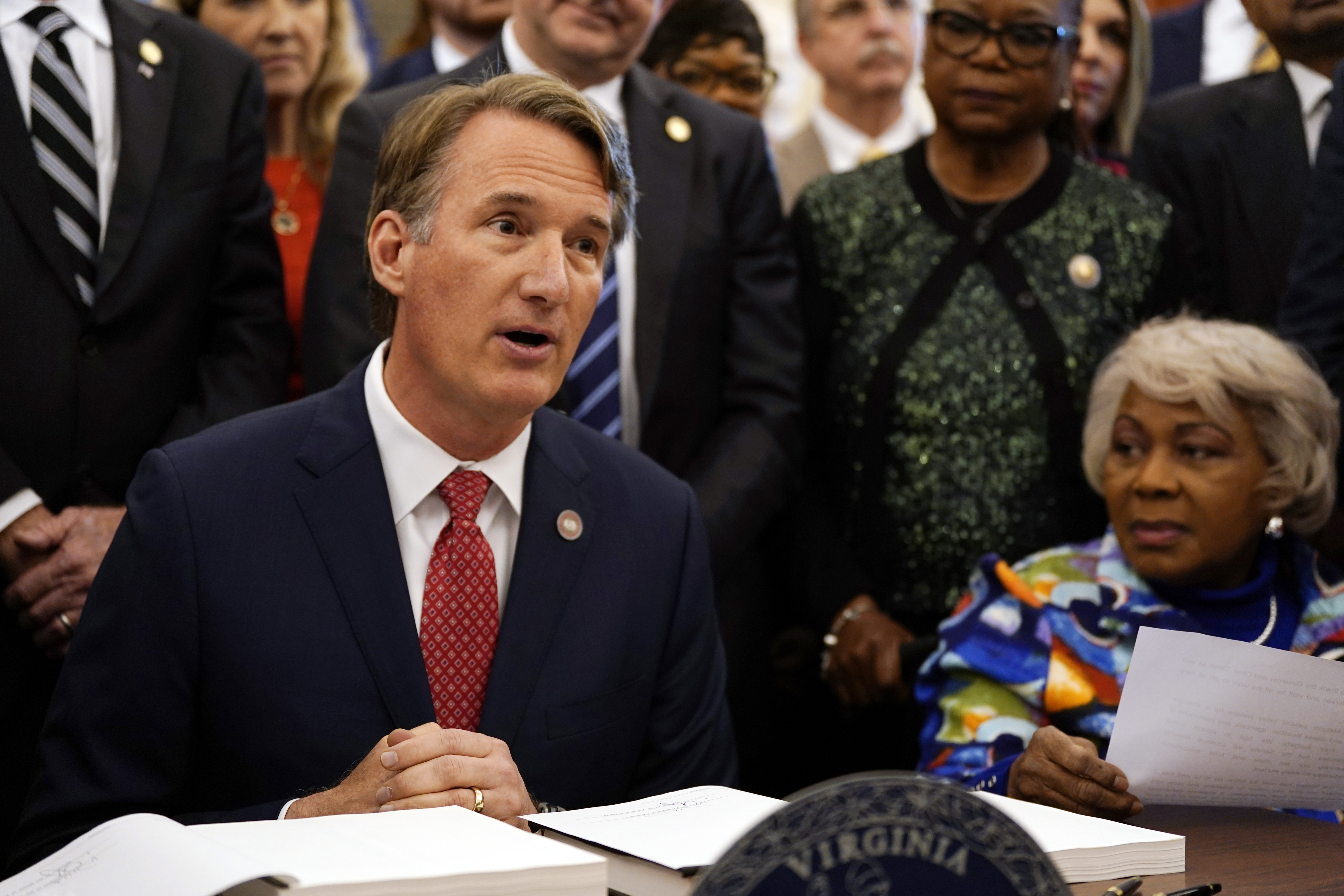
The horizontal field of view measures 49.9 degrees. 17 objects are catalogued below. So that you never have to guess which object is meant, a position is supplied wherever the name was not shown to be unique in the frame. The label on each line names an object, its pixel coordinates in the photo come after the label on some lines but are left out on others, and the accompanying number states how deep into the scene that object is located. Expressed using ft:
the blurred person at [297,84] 12.70
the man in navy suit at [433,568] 6.62
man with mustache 15.69
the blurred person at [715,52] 13.71
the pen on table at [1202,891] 5.24
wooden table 5.66
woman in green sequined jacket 10.77
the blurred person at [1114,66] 14.11
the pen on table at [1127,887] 5.21
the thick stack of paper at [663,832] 5.00
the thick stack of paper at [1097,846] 5.33
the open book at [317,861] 4.37
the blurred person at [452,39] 13.79
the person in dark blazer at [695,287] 10.44
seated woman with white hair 8.79
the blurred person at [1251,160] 11.98
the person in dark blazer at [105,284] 8.92
